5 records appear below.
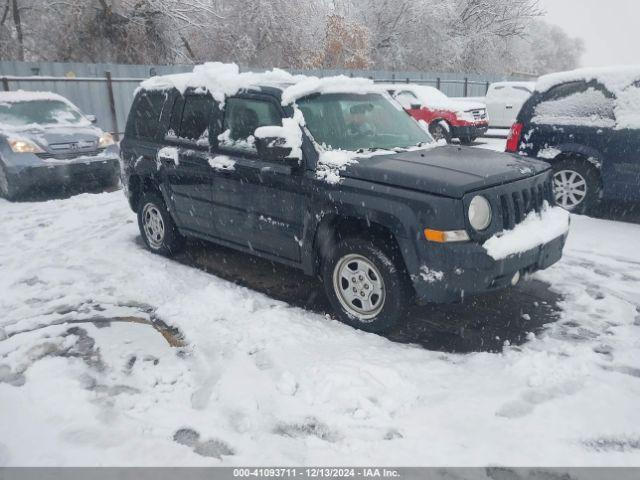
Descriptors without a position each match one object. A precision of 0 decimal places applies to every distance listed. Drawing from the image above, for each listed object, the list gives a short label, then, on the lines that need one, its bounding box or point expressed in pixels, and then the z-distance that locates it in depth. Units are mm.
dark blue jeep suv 3619
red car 14312
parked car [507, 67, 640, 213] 6551
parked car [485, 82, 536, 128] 17234
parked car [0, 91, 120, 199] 8516
